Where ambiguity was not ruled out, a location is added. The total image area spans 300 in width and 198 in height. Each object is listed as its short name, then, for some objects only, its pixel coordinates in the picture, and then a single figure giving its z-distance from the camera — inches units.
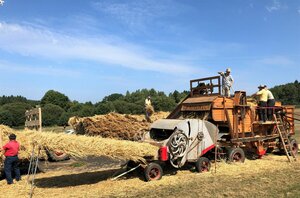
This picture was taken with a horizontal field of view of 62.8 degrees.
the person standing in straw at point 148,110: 457.5
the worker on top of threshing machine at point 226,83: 381.7
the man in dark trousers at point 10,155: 280.5
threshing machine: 300.9
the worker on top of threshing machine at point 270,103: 397.1
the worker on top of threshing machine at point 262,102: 386.2
